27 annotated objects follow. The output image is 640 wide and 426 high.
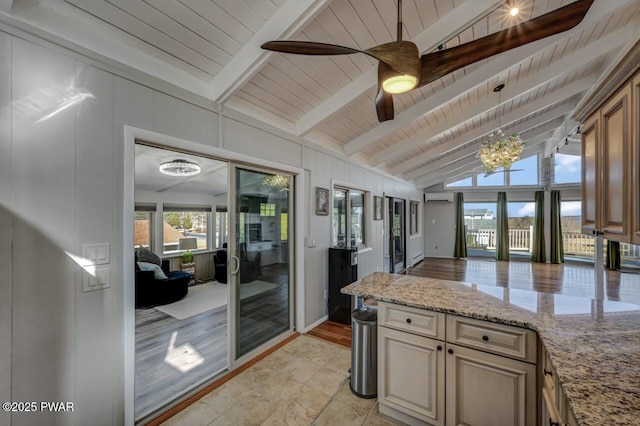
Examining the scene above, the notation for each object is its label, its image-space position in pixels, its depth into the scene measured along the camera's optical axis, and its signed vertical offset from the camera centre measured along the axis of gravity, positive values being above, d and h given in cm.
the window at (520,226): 877 -45
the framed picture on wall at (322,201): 358 +16
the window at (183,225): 611 -32
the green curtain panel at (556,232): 808 -61
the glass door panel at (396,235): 648 -61
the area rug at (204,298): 280 -156
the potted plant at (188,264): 588 -120
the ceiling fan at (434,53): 134 +92
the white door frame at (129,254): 171 -29
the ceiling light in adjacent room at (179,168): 420 +76
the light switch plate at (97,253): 156 -26
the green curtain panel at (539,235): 826 -72
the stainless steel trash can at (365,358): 211 -122
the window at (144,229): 575 -38
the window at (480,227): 925 -52
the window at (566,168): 801 +143
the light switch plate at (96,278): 156 -42
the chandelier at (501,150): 362 +91
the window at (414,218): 830 -18
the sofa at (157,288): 405 -128
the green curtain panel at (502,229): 874 -56
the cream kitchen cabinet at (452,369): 143 -99
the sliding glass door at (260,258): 262 -51
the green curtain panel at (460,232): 930 -71
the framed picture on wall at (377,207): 541 +11
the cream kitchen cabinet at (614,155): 120 +32
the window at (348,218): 431 -10
